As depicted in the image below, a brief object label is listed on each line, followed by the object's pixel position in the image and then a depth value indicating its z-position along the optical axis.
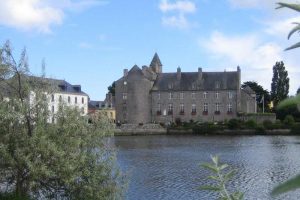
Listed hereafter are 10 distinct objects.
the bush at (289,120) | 75.50
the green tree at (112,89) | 112.25
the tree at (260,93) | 100.65
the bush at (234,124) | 77.62
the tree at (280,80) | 91.94
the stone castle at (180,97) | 86.12
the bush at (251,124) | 76.38
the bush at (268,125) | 76.06
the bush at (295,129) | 70.09
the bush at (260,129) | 75.81
